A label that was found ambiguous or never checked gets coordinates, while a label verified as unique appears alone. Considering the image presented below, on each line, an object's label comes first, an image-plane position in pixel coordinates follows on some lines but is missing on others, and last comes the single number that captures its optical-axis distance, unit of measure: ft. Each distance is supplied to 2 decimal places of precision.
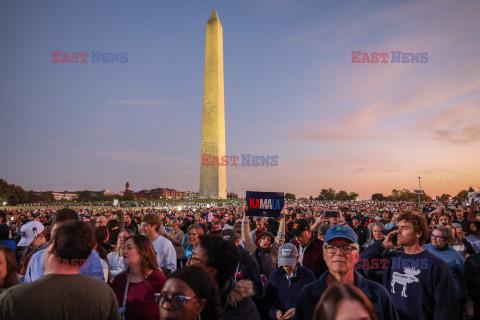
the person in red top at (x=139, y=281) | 9.74
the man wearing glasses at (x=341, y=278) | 7.34
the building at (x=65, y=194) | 520.83
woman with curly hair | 5.35
